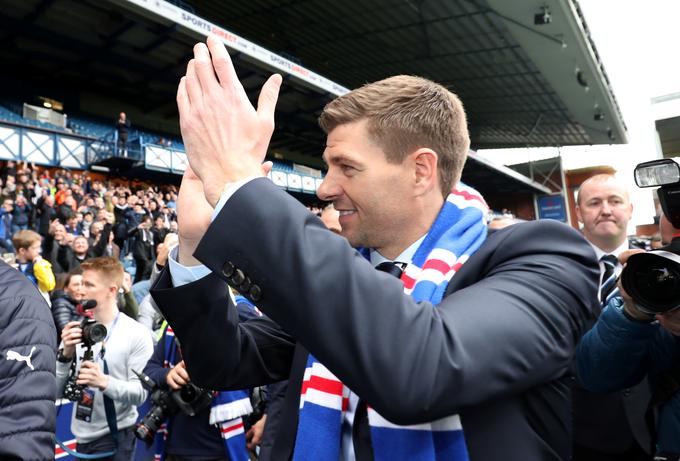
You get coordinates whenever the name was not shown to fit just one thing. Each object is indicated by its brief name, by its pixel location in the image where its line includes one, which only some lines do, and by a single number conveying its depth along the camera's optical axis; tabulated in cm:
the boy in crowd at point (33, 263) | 539
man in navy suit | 79
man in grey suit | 205
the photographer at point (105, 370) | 282
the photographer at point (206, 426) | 254
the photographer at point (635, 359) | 164
